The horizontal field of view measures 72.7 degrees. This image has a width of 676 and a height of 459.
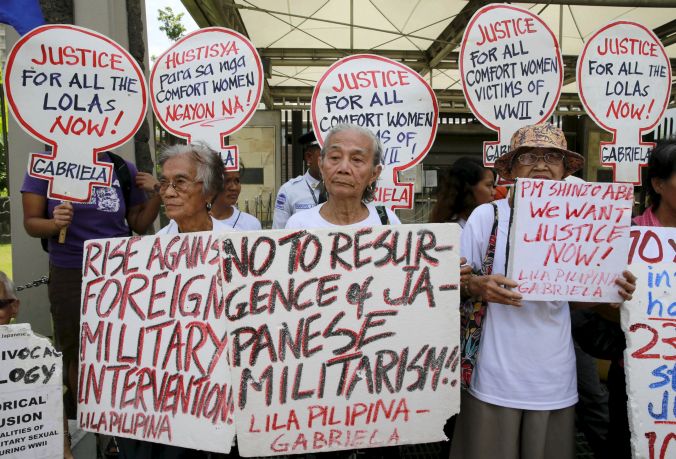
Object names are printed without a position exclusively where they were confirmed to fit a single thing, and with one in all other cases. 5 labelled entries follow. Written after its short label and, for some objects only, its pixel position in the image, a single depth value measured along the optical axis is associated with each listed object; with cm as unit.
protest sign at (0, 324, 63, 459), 150
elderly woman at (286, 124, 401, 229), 186
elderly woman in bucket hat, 174
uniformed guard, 351
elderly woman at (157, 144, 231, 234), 187
